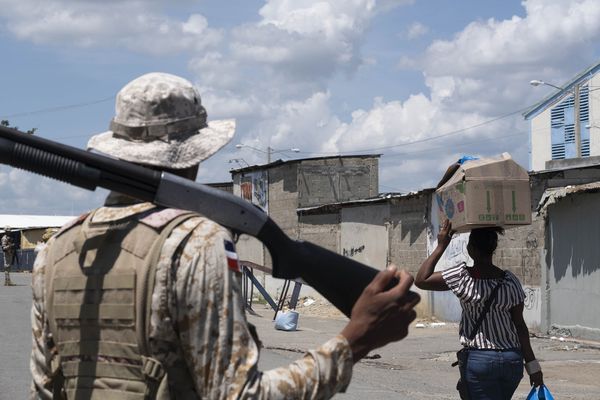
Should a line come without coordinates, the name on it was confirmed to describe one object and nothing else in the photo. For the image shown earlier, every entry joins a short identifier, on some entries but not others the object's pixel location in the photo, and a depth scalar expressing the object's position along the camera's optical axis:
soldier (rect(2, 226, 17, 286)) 33.55
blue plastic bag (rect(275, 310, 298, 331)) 19.38
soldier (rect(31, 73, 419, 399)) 2.23
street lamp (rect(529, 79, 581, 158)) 55.84
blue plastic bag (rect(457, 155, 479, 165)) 7.36
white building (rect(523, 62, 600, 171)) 54.62
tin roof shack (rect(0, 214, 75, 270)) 61.69
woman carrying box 5.73
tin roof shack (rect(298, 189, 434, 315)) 23.89
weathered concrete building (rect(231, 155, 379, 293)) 36.62
